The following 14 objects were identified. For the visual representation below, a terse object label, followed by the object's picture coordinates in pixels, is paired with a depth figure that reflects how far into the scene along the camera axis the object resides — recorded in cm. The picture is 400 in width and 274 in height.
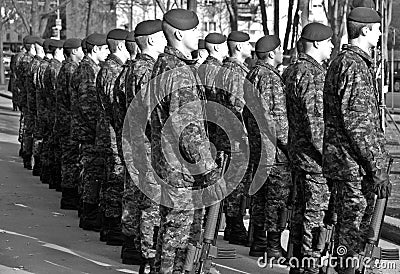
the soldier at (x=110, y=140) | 880
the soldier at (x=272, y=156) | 816
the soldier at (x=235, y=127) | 863
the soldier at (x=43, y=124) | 1273
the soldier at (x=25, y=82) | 1457
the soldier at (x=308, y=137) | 711
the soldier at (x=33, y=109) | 1357
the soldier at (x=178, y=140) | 616
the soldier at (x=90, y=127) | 973
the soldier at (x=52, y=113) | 1218
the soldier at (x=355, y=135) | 623
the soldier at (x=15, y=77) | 1717
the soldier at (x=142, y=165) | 717
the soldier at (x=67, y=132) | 1101
